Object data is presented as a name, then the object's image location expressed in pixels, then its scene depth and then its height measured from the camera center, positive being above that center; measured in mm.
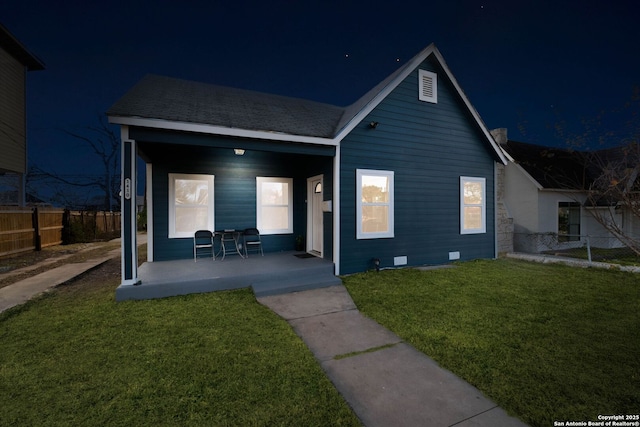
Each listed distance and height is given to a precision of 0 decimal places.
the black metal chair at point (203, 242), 6670 -808
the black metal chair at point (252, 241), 7129 -820
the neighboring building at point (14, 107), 10602 +4413
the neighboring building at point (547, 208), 10945 +70
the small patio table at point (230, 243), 6950 -850
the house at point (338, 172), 5988 +1023
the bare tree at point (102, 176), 20744 +2940
